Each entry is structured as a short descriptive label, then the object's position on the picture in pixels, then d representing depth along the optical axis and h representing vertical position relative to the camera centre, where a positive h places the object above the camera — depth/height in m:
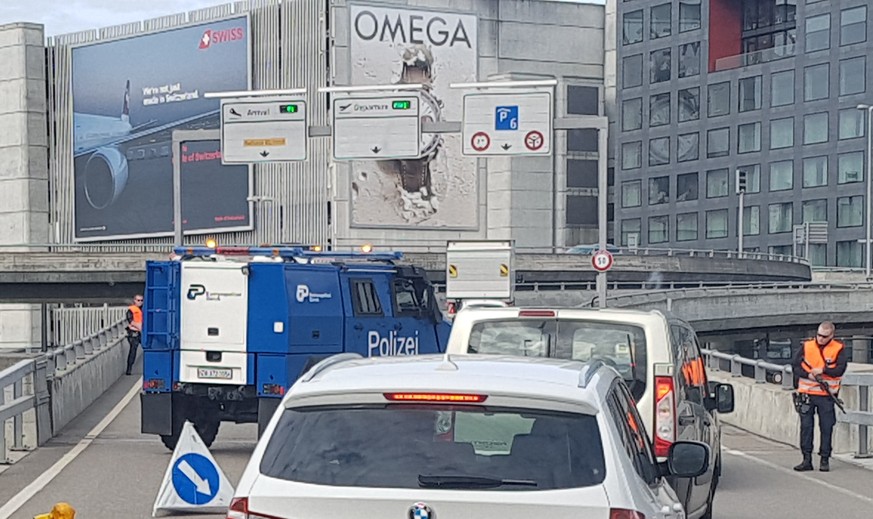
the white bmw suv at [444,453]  4.91 -0.76
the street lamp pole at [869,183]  80.12 +2.42
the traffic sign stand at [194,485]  11.73 -2.04
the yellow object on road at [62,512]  6.95 -1.32
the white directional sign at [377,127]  36.75 +2.43
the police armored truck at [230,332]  17.66 -1.25
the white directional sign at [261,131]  37.50 +2.36
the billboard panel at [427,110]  90.69 +7.01
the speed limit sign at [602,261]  38.25 -0.85
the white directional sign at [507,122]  36.31 +2.53
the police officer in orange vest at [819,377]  16.86 -1.70
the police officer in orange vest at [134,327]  33.31 -2.28
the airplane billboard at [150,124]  91.44 +6.24
